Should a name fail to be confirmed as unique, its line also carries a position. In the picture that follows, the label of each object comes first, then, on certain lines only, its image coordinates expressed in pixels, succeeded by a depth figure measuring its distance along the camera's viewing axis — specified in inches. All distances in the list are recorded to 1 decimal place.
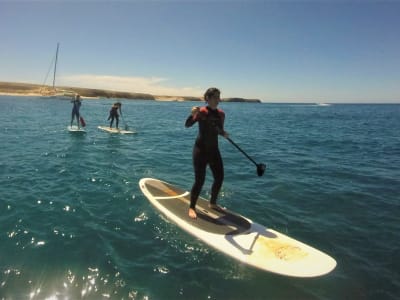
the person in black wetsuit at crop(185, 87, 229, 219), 241.9
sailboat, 3681.6
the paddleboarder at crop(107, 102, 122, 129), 857.6
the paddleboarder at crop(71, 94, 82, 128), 835.4
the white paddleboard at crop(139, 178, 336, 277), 200.2
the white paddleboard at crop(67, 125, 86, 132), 813.2
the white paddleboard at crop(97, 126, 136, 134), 846.8
